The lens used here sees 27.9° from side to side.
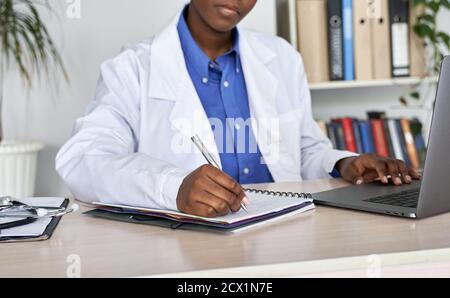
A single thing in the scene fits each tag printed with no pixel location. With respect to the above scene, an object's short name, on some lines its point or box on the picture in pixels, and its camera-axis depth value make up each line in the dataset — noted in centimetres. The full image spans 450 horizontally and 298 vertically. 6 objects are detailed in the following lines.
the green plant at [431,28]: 339
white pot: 315
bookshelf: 337
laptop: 161
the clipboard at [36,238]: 165
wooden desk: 141
